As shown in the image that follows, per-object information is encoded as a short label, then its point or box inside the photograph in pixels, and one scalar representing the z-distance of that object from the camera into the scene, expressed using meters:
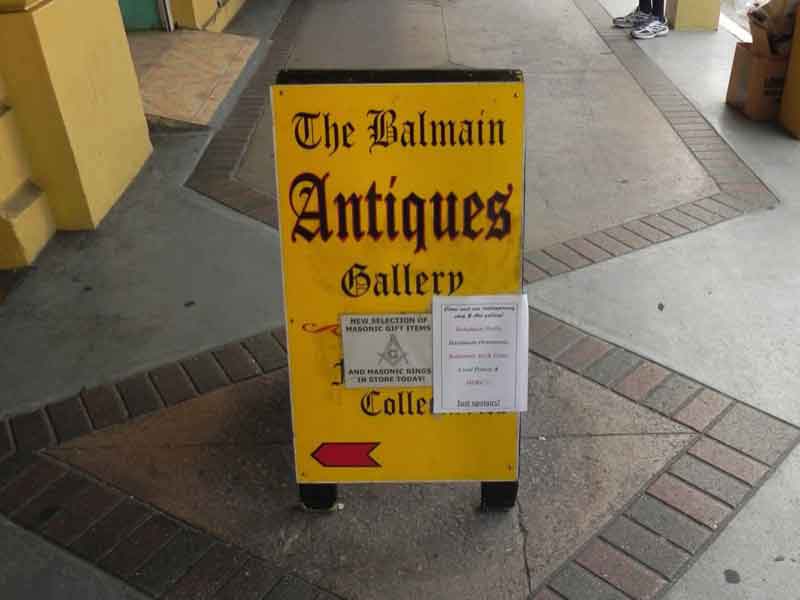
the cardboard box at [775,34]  5.32
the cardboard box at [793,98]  5.23
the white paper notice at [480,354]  2.32
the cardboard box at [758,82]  5.40
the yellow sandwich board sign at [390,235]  2.14
